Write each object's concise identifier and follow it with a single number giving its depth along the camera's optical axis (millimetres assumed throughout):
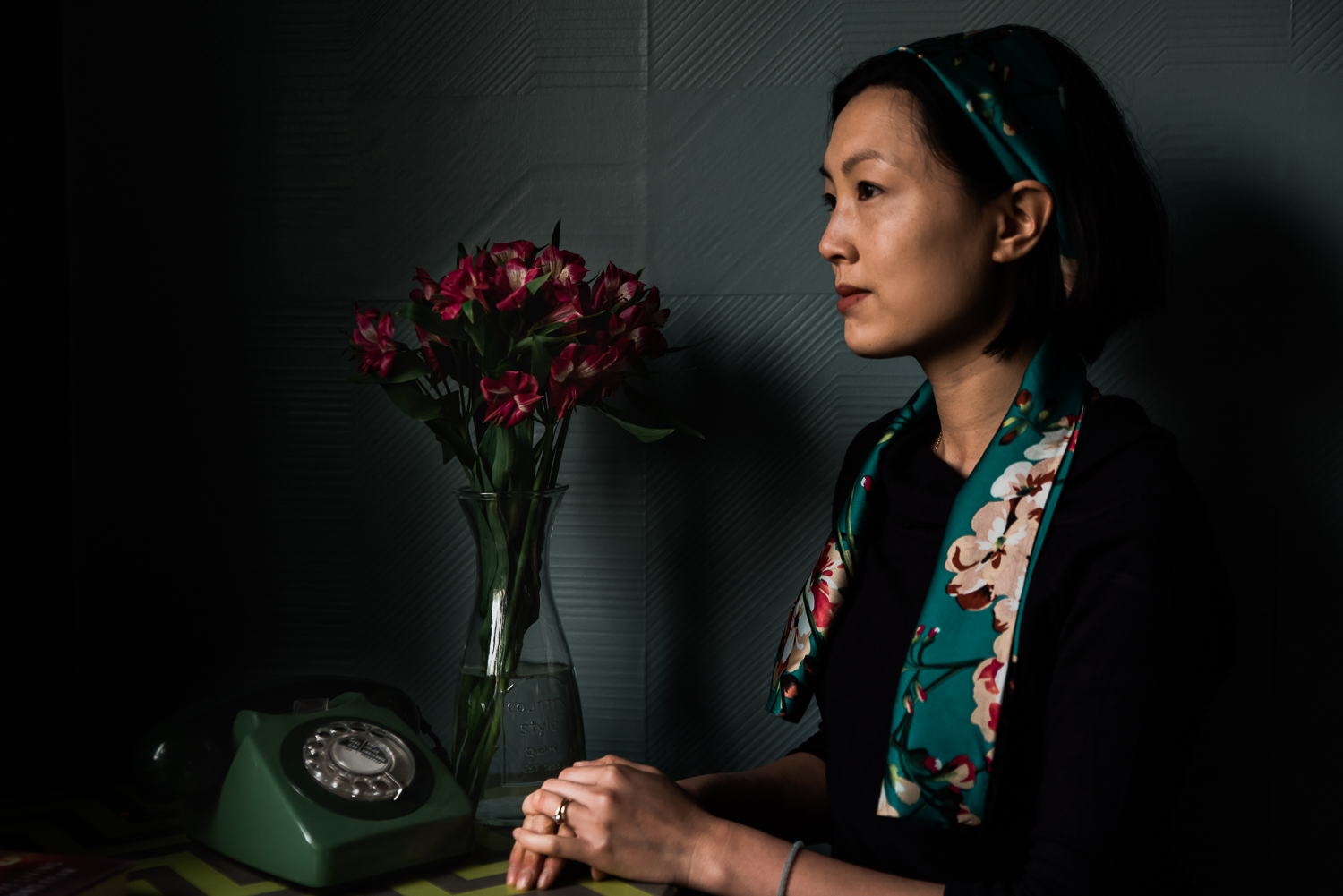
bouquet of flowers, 977
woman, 751
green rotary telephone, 850
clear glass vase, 1019
